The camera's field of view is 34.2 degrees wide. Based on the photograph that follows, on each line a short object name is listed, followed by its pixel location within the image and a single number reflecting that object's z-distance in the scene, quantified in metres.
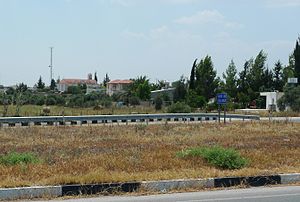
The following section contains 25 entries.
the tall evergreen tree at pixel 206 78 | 74.81
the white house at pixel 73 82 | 165.29
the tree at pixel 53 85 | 137.25
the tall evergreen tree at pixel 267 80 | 81.09
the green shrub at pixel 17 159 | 12.12
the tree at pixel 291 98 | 62.22
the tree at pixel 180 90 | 86.25
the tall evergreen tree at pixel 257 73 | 80.81
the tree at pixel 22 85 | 94.47
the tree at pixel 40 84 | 142.00
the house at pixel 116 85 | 148.98
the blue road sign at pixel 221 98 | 34.81
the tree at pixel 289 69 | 80.04
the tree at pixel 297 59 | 75.88
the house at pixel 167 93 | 87.26
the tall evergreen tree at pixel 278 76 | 84.45
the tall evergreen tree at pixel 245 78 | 81.00
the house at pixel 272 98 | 66.75
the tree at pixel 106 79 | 172.48
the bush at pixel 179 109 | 51.88
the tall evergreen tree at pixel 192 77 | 79.25
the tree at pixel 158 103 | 65.19
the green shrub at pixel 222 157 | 11.97
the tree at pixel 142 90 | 96.03
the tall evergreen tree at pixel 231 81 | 80.12
